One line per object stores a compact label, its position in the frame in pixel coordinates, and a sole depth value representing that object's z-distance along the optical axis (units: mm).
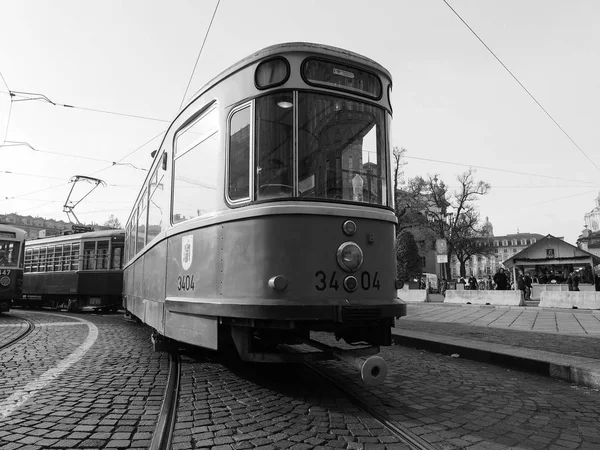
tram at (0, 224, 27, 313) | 14250
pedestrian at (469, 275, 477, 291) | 28275
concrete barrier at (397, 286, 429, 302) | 22812
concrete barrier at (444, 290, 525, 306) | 17641
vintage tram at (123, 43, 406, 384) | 3875
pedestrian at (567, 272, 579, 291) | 23034
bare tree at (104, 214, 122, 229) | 50644
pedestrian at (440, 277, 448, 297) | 32484
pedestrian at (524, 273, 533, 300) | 25141
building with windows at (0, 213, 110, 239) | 75406
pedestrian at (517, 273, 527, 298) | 24266
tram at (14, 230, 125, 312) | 15719
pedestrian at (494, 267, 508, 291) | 21266
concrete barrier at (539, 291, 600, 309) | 15141
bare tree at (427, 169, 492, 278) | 47250
